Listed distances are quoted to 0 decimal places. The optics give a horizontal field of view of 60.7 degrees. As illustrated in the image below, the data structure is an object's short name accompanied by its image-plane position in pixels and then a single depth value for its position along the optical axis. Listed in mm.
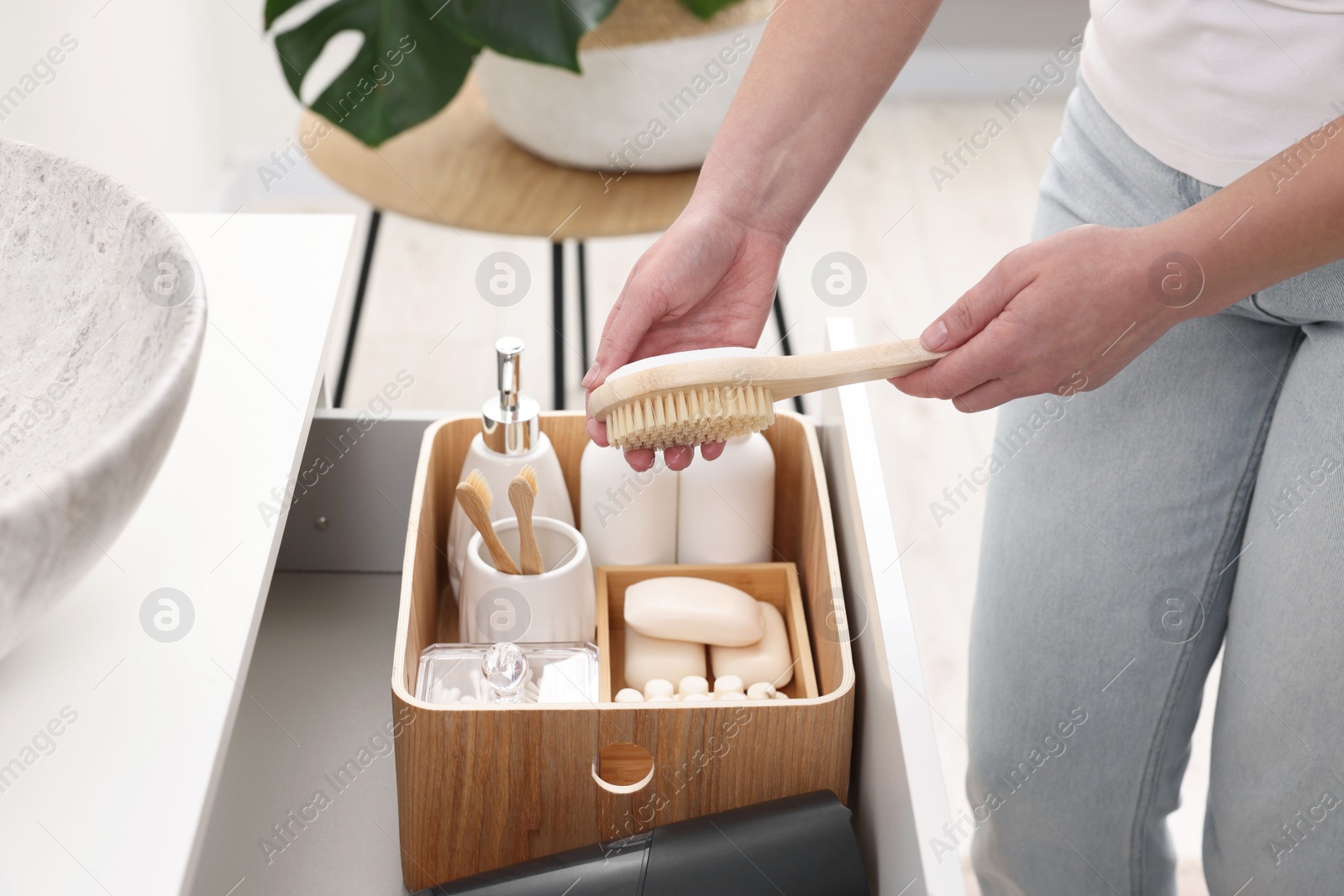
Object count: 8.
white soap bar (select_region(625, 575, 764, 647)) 636
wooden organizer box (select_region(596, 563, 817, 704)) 657
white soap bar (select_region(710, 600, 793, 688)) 635
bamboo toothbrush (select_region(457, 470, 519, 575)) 589
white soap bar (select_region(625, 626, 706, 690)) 638
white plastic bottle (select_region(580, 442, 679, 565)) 672
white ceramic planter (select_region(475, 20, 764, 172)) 1159
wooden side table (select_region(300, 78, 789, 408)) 1158
